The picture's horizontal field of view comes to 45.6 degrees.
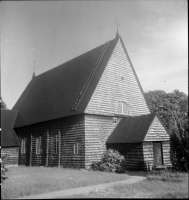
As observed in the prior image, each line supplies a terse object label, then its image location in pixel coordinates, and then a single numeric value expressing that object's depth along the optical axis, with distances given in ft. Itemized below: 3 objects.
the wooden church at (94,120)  64.39
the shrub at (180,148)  46.73
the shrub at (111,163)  60.85
